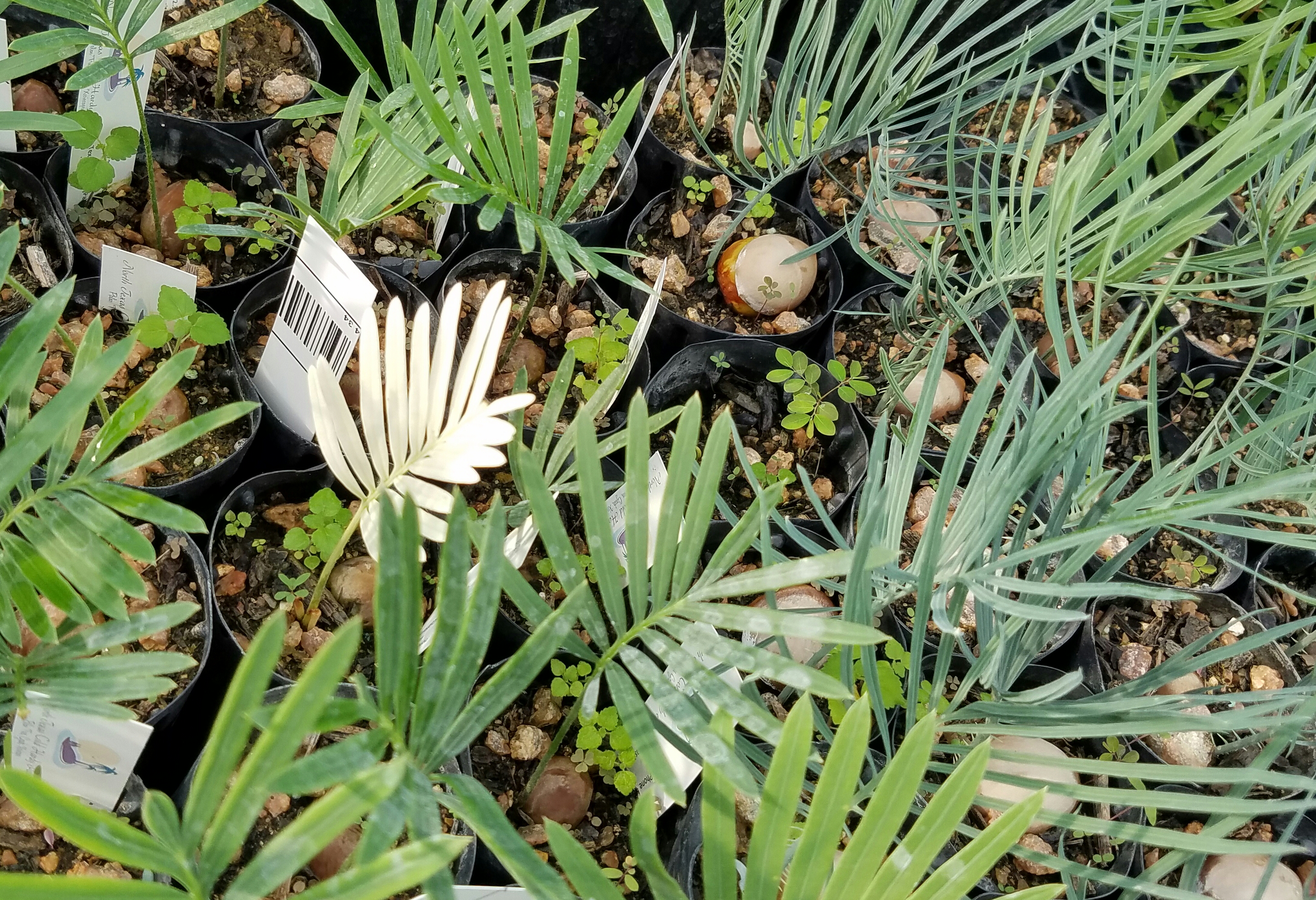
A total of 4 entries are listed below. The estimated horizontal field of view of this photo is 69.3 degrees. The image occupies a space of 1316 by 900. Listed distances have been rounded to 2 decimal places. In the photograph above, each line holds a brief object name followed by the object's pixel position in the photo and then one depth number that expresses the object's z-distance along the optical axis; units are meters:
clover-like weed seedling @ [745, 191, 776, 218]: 0.44
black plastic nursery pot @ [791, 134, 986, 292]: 0.45
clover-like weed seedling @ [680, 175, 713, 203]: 0.44
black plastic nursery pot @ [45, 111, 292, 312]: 0.36
